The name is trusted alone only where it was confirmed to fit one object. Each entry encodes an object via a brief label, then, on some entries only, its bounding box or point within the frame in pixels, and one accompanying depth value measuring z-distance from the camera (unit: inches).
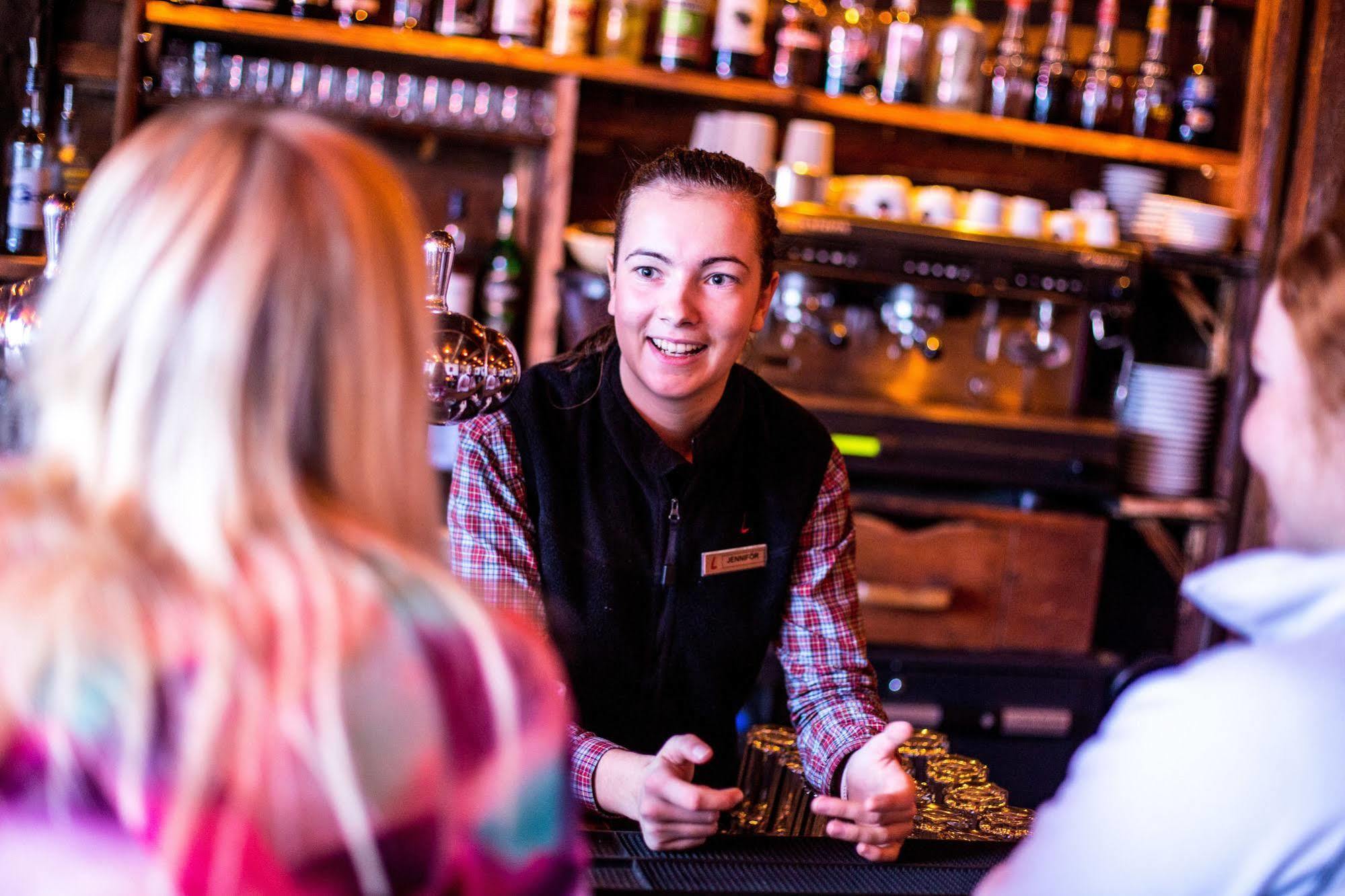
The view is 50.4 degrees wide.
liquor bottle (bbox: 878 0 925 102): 135.6
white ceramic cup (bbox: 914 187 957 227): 134.5
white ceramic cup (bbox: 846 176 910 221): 132.9
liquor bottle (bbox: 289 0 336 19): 123.0
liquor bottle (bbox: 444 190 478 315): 127.0
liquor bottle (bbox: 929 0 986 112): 136.4
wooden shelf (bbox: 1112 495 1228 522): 137.9
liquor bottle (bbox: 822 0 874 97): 134.7
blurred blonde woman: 26.6
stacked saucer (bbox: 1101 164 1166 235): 146.9
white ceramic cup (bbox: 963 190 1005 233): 135.0
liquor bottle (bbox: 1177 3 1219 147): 143.6
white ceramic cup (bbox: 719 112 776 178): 129.9
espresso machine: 129.7
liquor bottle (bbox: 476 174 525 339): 130.8
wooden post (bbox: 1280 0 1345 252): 136.3
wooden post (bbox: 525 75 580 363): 126.6
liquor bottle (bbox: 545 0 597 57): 126.6
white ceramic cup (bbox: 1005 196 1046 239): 136.1
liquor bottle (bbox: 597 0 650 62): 129.2
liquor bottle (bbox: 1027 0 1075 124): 140.6
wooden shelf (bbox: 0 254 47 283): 108.5
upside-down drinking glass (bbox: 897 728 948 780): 64.7
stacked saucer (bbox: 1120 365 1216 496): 142.1
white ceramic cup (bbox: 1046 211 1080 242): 137.8
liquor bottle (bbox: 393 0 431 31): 124.7
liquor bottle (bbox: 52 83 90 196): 119.1
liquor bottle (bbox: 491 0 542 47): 125.0
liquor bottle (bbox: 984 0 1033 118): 140.3
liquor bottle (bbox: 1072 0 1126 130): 143.4
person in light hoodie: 33.6
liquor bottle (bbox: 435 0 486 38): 125.0
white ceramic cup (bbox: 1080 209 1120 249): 137.9
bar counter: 45.9
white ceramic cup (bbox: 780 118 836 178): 131.4
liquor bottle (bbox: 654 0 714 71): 129.3
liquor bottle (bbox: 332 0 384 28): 123.2
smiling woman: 66.1
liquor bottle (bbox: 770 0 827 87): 133.0
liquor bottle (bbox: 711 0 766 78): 130.2
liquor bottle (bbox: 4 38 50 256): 108.9
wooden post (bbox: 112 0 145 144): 115.9
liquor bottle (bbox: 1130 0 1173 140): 144.6
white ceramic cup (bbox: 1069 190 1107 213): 143.0
